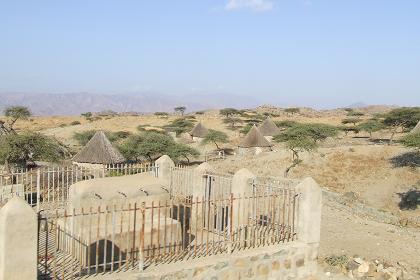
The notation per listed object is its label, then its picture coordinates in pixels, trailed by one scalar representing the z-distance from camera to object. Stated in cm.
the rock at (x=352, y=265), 1251
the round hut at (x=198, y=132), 5232
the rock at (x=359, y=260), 1274
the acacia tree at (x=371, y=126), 5144
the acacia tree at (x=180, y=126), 5915
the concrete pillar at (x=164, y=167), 1479
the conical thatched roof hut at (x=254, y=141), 4284
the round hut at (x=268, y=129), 4944
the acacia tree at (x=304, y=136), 3254
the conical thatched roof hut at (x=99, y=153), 2809
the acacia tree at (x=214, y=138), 4735
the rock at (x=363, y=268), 1231
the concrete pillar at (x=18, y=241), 689
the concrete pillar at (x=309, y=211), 1051
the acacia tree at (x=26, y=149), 2416
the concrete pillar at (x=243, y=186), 1176
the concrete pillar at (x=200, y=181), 1351
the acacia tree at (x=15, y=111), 4875
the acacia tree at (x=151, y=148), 3675
